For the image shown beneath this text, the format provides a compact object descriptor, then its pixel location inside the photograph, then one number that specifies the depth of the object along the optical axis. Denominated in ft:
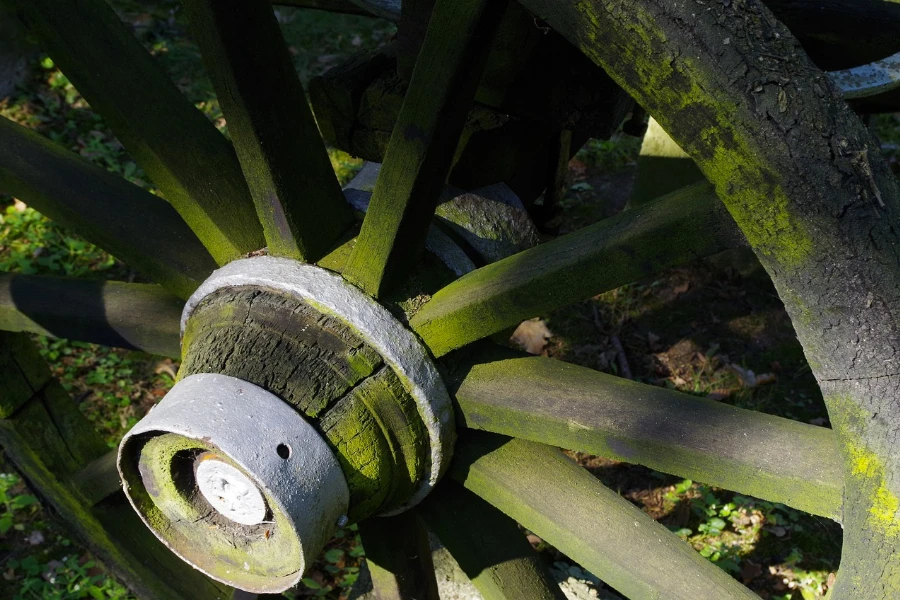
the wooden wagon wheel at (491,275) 2.96
